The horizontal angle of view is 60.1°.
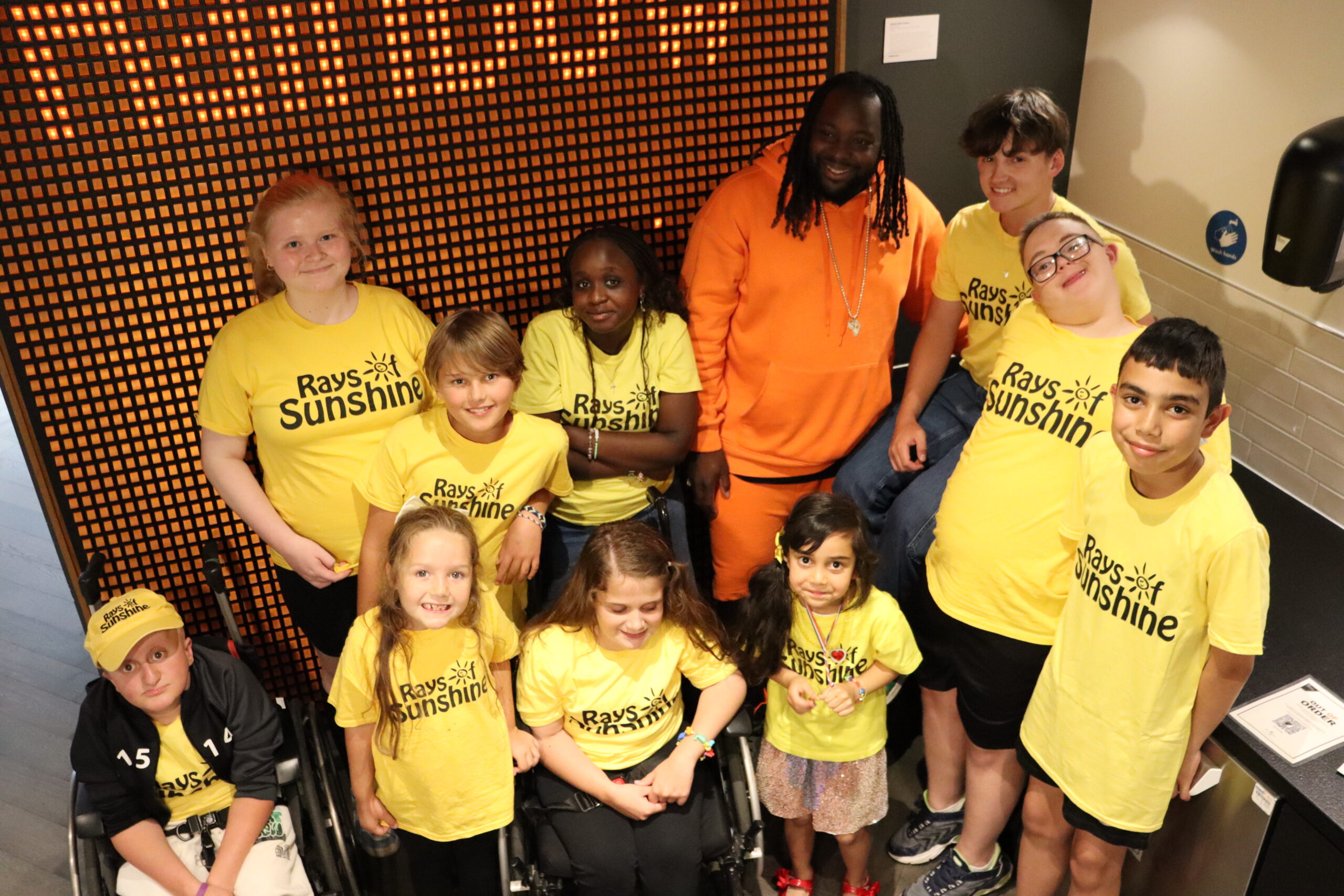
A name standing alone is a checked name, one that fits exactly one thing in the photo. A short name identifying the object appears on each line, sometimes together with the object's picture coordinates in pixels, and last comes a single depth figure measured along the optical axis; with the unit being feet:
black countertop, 9.00
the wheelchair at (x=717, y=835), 9.73
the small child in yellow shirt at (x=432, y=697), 9.18
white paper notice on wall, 12.59
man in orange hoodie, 10.80
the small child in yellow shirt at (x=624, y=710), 9.68
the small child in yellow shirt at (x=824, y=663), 9.78
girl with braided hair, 10.76
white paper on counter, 9.32
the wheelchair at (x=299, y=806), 9.27
